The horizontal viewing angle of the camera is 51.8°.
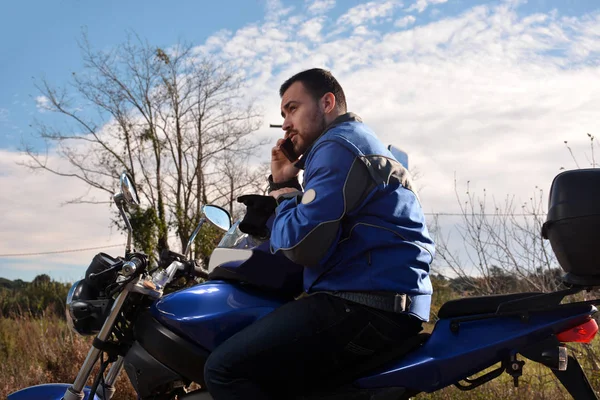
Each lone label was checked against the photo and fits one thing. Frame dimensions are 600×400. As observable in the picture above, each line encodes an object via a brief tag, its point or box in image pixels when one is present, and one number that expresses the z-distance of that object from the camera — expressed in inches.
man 90.2
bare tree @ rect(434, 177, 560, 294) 239.0
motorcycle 88.9
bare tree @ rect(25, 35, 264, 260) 900.6
